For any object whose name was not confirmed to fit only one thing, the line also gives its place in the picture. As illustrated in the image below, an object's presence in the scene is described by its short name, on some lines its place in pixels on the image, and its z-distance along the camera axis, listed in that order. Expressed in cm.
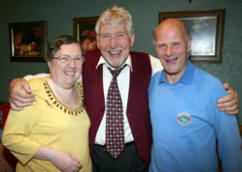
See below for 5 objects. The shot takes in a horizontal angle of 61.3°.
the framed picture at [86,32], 324
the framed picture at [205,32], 266
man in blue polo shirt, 125
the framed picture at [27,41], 360
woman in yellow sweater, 128
